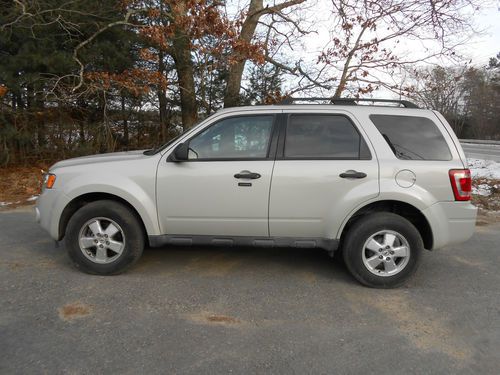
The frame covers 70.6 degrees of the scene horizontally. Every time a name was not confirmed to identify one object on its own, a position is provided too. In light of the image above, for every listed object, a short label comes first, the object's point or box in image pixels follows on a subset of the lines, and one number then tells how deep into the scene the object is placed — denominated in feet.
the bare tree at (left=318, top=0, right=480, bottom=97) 31.80
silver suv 11.94
